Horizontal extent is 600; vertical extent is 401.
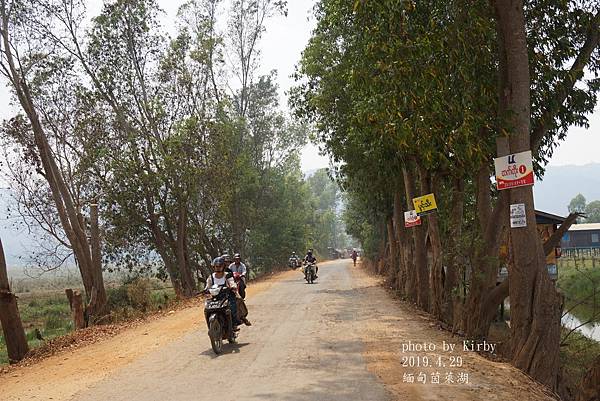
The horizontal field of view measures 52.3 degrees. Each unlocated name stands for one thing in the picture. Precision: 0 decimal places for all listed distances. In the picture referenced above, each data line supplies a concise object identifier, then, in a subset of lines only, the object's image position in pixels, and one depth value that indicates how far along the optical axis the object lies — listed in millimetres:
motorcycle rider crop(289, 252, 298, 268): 49469
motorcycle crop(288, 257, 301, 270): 49406
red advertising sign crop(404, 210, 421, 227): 17250
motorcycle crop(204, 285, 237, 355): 10562
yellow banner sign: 14961
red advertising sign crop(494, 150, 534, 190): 8758
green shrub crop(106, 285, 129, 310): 24312
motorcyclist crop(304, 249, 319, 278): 29478
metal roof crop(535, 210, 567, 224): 26977
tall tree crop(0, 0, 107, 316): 16609
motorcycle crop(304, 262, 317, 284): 29578
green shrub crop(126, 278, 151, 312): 21234
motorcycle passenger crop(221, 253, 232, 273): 11266
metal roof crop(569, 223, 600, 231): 58116
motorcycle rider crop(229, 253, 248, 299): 13695
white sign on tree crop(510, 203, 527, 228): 8930
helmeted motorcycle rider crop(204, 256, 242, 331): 11008
